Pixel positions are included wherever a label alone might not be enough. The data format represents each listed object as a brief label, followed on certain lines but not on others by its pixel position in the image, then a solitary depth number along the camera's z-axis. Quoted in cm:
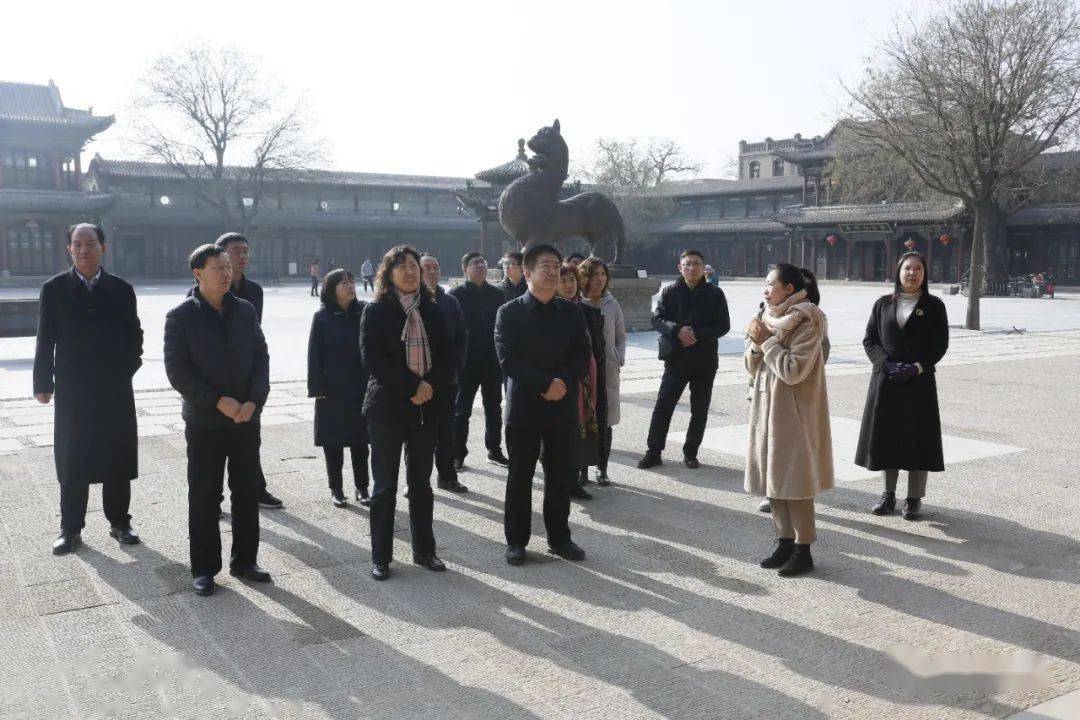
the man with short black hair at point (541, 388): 435
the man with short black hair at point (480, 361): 639
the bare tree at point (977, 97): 1683
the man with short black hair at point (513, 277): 670
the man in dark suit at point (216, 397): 394
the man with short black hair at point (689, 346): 629
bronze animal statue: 1348
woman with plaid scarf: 418
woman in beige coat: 414
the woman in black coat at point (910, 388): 510
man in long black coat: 453
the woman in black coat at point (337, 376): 539
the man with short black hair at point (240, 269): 534
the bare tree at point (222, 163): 3944
